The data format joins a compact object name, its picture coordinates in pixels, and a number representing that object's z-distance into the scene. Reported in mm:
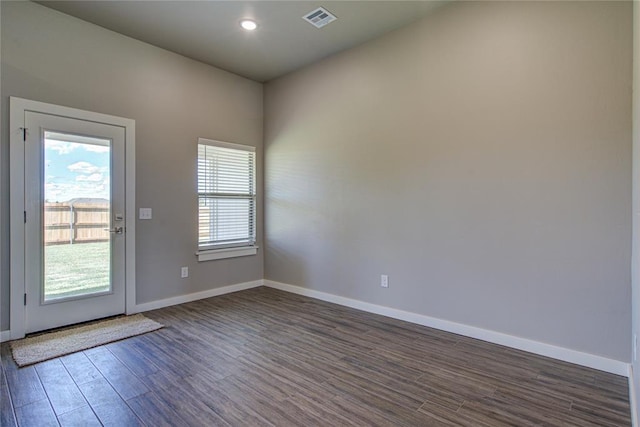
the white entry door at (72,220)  3082
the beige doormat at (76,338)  2674
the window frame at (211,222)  4375
